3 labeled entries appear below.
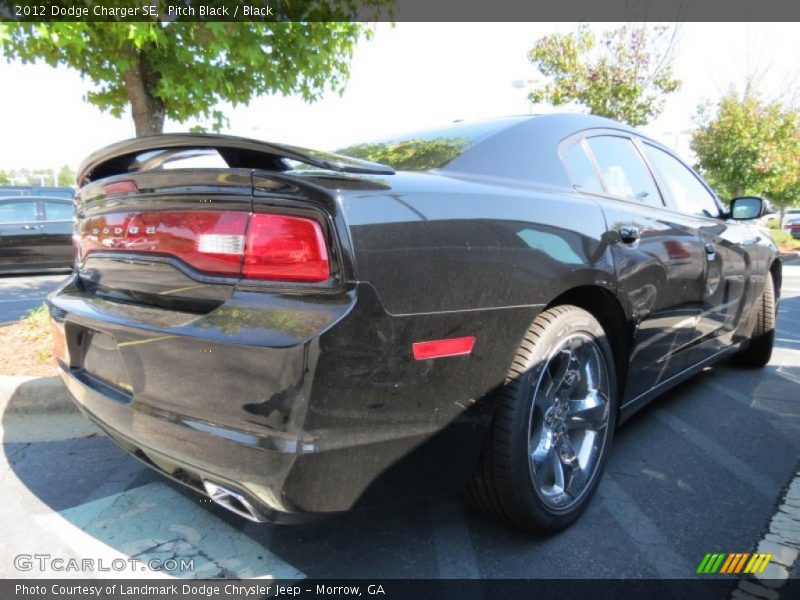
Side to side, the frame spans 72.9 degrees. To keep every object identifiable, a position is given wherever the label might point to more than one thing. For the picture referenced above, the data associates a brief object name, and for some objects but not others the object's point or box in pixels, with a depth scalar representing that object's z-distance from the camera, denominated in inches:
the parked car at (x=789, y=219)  1176.9
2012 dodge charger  55.7
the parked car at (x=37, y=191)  384.2
